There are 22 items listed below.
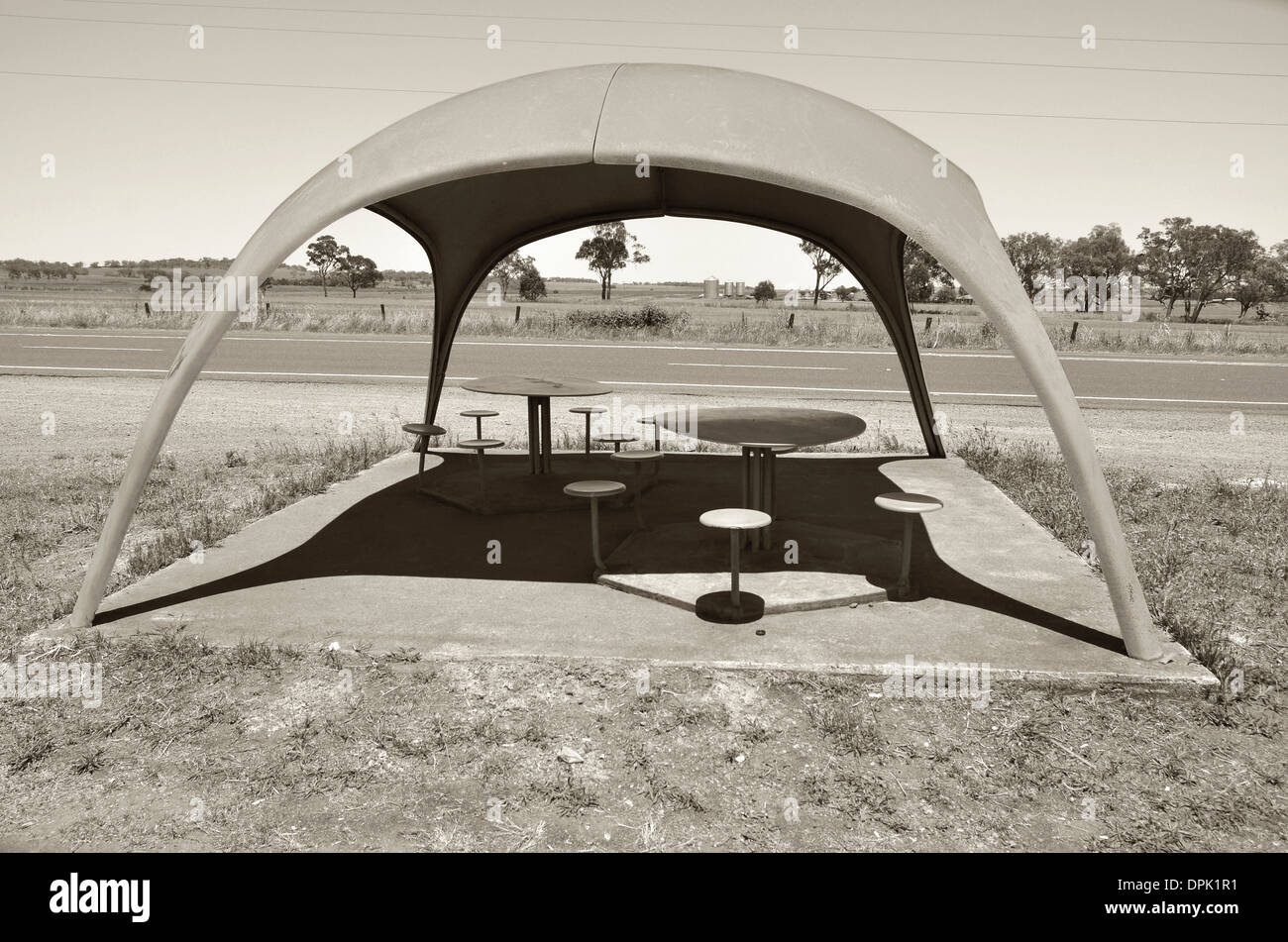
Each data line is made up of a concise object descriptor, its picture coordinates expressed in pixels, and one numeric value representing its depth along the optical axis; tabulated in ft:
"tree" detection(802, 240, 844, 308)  216.13
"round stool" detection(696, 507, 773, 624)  16.33
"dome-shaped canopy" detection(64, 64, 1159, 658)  15.37
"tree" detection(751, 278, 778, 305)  280.74
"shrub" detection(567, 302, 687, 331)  91.37
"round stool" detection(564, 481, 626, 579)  18.93
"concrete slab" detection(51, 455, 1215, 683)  15.64
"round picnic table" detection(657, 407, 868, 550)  20.16
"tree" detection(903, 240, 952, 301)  208.54
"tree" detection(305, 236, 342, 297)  291.38
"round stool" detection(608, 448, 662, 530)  22.71
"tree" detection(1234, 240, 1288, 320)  201.87
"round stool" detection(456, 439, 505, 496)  24.25
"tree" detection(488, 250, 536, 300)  264.52
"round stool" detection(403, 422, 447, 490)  25.47
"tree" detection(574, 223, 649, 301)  215.57
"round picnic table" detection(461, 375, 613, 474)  25.99
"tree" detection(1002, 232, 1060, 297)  272.10
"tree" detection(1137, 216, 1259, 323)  204.44
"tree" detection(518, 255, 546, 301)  246.88
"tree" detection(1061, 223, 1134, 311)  262.47
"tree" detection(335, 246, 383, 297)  302.45
